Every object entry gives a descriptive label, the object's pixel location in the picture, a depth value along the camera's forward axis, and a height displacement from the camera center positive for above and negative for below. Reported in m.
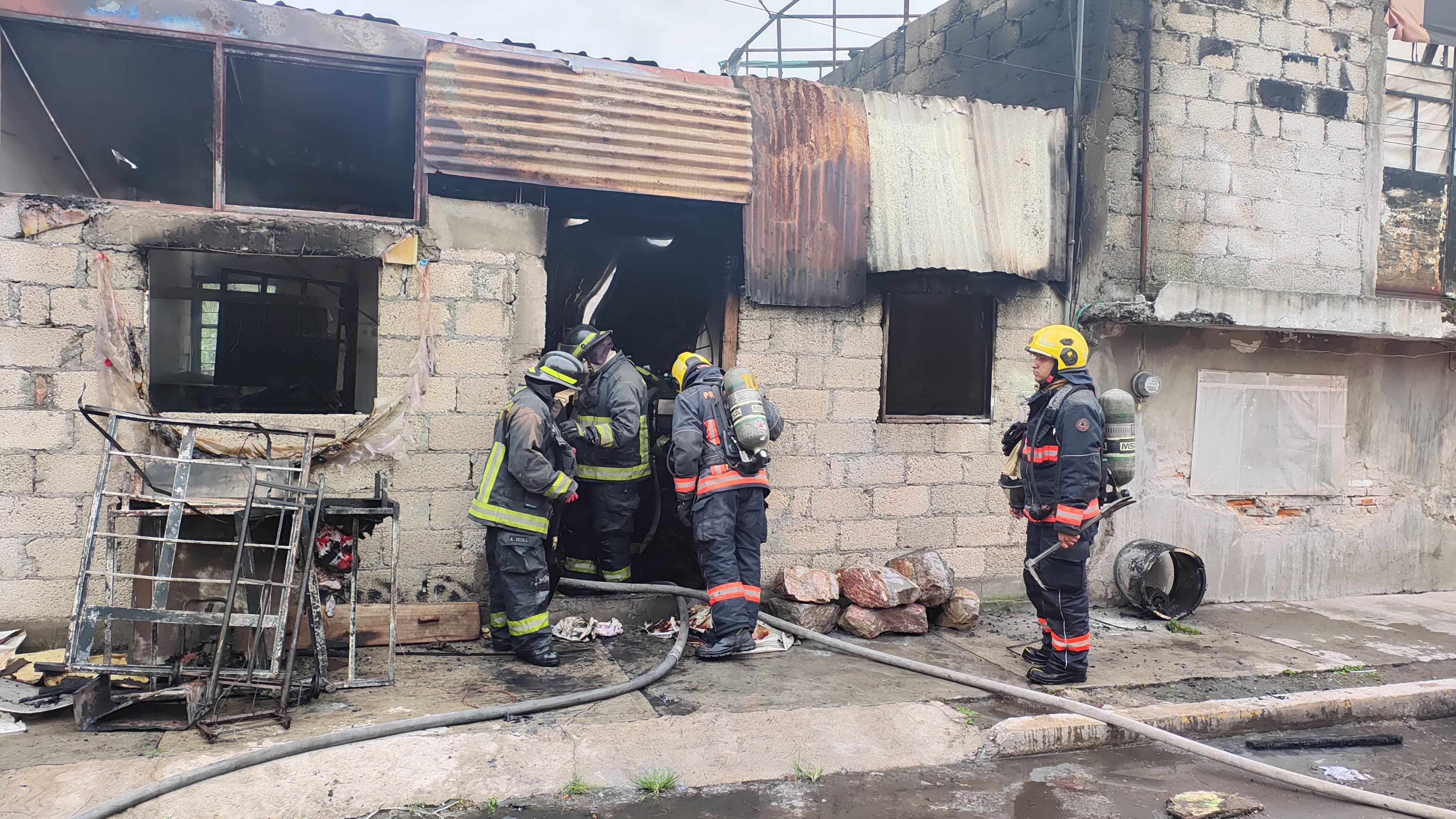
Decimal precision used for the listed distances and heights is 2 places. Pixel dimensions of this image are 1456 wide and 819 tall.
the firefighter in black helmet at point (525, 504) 5.27 -0.64
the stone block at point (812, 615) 6.20 -1.42
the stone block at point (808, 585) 6.22 -1.22
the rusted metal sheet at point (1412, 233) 8.34 +1.85
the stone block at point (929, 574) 6.52 -1.16
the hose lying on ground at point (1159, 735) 3.93 -1.50
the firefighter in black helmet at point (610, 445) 6.13 -0.31
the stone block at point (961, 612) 6.54 -1.42
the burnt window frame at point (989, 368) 7.00 +0.34
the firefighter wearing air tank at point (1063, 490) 5.31 -0.42
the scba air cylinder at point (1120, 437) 5.68 -0.10
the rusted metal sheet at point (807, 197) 6.58 +1.54
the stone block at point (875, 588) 6.27 -1.22
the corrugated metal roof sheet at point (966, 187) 6.90 +1.77
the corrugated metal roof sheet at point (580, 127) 5.82 +1.82
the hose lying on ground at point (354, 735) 3.41 -1.53
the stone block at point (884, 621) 6.24 -1.45
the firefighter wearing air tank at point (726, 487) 5.74 -0.53
